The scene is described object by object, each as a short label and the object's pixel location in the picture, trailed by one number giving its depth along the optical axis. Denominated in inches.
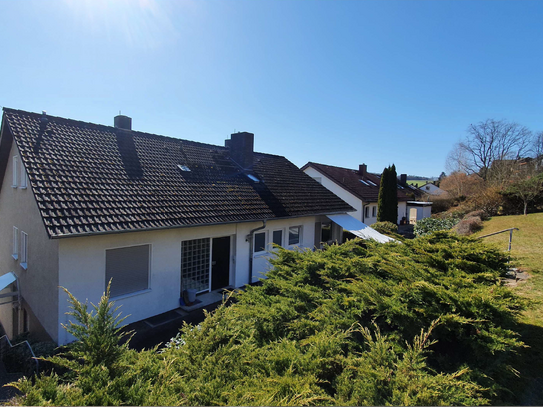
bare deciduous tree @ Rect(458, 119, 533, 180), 1754.7
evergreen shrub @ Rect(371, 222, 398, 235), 1002.7
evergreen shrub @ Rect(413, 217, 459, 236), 991.6
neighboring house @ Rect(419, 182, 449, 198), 3176.7
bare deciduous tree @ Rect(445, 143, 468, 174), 2040.2
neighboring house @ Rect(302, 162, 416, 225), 1234.6
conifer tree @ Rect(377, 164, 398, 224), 1197.1
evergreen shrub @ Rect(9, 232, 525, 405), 139.9
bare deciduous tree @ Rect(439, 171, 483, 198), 1545.3
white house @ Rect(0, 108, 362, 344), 353.1
